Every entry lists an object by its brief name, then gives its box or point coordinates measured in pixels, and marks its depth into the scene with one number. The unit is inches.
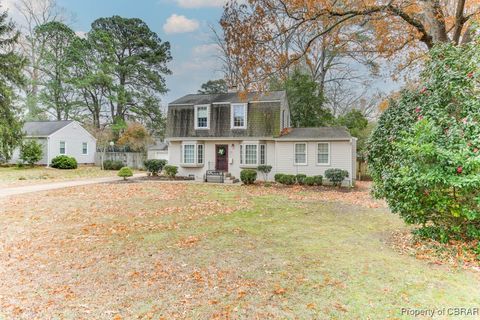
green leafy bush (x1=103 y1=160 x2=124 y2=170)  1043.9
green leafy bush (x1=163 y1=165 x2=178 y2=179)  770.8
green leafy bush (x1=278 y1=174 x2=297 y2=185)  681.0
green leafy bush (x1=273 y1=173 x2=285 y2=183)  689.0
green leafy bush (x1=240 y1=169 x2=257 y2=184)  668.7
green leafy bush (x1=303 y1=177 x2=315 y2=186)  662.5
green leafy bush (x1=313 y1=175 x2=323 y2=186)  661.3
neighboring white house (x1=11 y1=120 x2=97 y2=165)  1023.0
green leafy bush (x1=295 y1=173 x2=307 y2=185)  679.7
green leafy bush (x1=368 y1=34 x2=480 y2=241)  202.7
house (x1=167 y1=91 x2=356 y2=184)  687.1
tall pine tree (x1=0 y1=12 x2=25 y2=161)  826.8
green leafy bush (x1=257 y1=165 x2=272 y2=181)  708.7
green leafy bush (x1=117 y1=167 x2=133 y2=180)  733.3
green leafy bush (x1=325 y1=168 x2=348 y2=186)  644.1
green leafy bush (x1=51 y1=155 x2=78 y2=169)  957.2
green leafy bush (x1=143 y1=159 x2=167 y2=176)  813.9
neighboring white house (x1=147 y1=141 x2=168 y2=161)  1216.1
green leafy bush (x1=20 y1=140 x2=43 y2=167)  924.6
